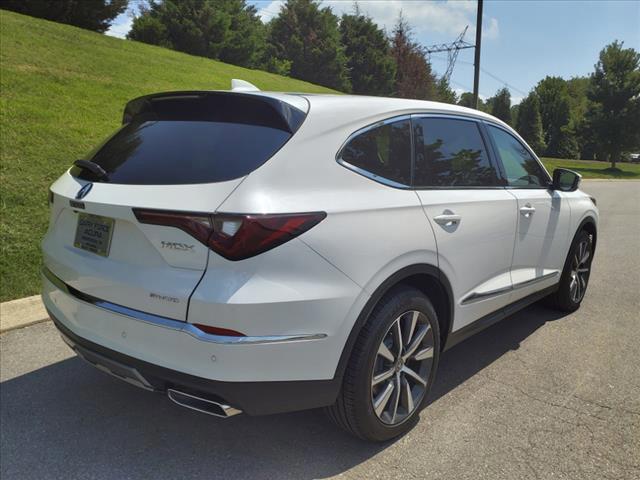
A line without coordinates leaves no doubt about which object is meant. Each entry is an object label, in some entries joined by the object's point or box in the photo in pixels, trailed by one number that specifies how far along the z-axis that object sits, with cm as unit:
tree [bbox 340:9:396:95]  4381
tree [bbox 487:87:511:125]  6738
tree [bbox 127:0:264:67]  3120
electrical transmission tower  3931
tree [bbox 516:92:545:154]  5606
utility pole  1750
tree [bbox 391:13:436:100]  3881
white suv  211
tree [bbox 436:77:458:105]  4238
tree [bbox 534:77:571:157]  6425
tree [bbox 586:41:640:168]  3791
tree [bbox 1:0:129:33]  1908
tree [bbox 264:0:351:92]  4366
